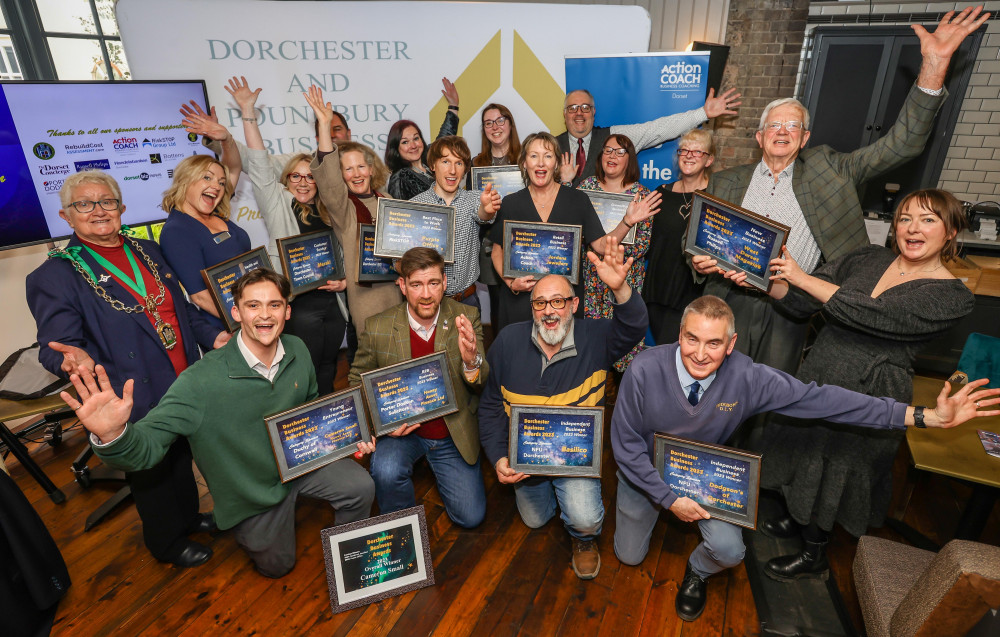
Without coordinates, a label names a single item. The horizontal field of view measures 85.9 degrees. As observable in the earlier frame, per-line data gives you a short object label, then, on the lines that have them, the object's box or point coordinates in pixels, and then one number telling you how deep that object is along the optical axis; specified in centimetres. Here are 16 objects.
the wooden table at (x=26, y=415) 331
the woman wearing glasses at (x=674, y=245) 375
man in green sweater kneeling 258
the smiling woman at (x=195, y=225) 323
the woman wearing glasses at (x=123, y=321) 264
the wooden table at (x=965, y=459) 238
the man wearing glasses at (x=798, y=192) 297
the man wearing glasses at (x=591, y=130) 443
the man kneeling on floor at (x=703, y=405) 251
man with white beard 291
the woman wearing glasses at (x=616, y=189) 397
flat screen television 386
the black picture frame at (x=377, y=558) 278
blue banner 482
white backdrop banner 446
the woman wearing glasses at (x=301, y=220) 381
